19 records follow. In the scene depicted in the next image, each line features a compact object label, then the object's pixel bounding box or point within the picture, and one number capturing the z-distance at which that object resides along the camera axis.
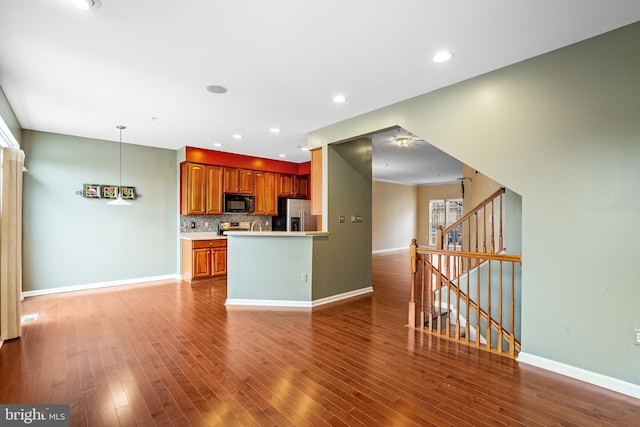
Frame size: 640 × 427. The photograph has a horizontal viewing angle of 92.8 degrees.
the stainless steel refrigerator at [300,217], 6.87
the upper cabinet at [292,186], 7.59
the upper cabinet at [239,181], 6.64
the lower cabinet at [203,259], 5.96
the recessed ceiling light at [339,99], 3.56
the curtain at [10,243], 3.21
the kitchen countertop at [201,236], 6.14
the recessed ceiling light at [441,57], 2.61
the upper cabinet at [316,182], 4.89
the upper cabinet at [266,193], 7.17
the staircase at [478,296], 3.00
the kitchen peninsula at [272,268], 4.45
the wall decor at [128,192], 5.80
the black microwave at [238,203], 6.63
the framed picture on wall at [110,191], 5.61
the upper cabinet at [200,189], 6.15
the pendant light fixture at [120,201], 4.82
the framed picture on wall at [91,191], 5.43
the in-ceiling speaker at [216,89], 3.32
